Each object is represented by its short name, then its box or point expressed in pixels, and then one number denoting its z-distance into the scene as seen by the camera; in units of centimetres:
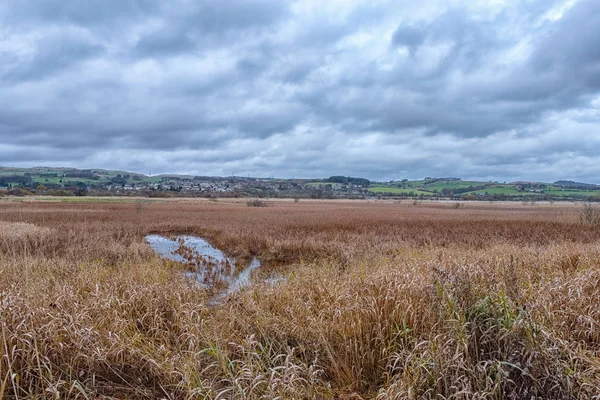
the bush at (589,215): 2979
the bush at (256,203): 6959
